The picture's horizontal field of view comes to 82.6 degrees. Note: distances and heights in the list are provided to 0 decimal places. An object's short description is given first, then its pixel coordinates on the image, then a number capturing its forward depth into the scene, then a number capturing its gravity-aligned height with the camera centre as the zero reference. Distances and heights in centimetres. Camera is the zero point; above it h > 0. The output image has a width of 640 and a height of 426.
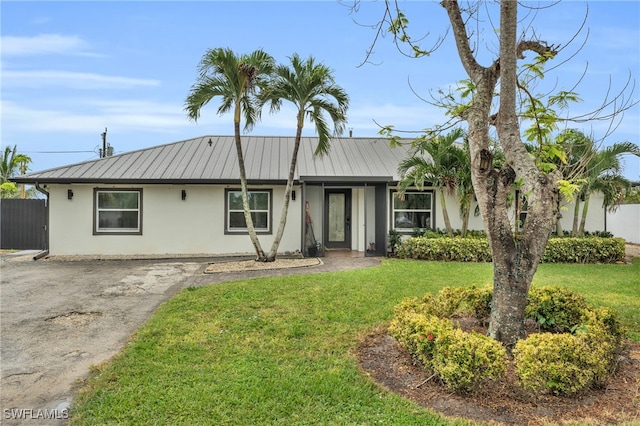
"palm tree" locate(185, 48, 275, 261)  911 +334
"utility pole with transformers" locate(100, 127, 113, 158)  1944 +356
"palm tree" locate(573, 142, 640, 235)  1114 +105
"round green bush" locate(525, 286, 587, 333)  449 -123
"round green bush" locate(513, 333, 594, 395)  306 -132
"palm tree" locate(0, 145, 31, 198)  2316 +308
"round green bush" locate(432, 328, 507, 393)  314 -132
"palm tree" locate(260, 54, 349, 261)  948 +311
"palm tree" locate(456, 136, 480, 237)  1076 +83
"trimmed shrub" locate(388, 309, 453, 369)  352 -125
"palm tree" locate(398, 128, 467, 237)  1102 +138
